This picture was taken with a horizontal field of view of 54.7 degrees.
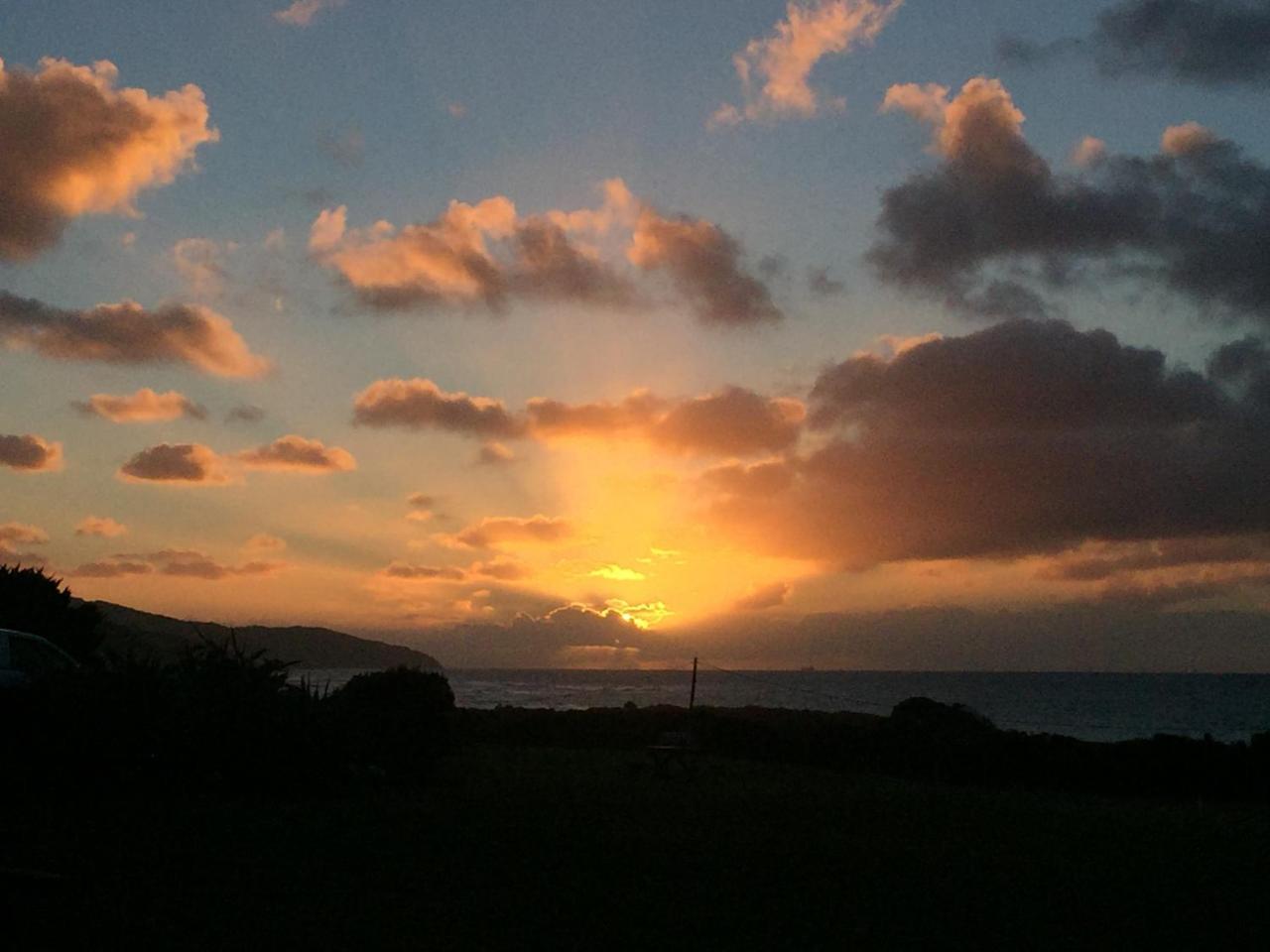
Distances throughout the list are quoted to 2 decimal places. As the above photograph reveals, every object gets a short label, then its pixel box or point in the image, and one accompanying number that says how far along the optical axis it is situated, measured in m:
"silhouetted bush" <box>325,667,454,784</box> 18.02
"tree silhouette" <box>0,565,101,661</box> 27.88
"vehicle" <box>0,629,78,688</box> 16.75
